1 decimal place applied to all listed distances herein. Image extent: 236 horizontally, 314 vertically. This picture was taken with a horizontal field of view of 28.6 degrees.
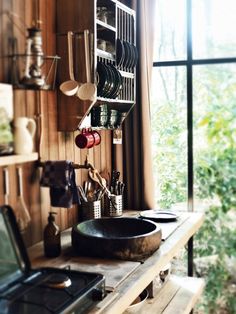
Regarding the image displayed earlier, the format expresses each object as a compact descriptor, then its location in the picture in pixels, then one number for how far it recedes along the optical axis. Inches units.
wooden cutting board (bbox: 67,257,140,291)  67.9
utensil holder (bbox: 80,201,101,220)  98.6
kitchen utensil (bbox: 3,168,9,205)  75.0
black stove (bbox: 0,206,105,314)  57.0
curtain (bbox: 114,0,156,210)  113.7
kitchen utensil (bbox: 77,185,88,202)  98.5
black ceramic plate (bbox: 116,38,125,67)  100.5
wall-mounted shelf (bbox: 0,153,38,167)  62.7
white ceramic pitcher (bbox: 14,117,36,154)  67.8
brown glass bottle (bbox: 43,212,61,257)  78.5
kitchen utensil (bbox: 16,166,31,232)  77.5
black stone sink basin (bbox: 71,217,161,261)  75.7
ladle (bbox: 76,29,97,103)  85.1
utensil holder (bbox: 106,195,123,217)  106.4
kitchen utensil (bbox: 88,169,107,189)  102.3
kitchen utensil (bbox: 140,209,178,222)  103.7
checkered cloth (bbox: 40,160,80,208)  77.9
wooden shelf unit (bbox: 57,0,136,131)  86.1
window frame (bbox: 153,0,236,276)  116.0
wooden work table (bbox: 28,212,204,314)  64.5
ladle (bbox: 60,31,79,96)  85.2
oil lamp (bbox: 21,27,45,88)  72.4
